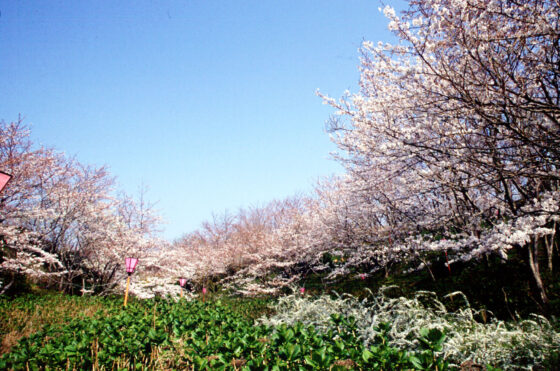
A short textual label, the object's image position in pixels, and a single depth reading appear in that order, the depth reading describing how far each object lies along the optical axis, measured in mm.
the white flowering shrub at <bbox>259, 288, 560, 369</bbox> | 2775
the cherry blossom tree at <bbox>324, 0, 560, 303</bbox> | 3473
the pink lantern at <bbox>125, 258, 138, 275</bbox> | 10085
